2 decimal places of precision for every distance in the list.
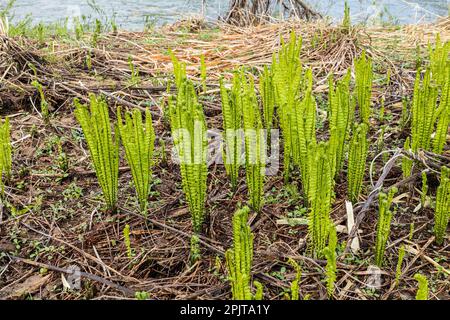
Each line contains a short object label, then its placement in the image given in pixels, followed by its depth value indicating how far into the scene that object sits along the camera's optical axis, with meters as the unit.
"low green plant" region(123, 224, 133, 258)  1.50
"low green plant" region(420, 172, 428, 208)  1.54
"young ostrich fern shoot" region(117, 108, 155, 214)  1.56
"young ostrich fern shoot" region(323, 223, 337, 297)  1.27
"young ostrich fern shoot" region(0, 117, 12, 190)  1.76
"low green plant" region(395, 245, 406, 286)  1.37
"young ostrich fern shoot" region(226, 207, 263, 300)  1.19
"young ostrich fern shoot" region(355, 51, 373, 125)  2.04
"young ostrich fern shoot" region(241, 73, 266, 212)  1.57
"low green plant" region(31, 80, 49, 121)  2.27
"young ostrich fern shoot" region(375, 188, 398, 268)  1.33
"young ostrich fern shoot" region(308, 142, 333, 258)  1.36
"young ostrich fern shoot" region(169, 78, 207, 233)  1.49
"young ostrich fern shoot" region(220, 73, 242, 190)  1.66
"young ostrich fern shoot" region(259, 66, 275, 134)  1.97
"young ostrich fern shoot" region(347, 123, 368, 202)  1.56
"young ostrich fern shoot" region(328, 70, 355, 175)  1.66
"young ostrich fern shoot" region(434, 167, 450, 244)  1.41
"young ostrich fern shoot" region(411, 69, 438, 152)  1.67
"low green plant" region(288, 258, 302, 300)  1.20
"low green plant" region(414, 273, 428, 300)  1.11
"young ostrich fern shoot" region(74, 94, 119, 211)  1.57
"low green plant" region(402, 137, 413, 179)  1.72
